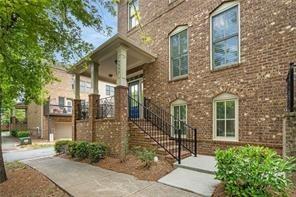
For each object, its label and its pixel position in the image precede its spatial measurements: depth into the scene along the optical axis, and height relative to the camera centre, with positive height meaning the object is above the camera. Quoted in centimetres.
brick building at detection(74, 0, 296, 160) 460 +112
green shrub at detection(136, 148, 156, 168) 478 -196
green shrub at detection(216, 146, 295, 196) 283 -148
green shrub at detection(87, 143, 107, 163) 596 -221
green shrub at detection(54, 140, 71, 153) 824 -281
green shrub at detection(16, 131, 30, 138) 1700 -434
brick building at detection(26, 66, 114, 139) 1679 -177
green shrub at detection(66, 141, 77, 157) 687 -245
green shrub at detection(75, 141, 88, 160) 639 -232
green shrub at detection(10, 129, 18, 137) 1880 -467
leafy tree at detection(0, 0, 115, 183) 384 +174
